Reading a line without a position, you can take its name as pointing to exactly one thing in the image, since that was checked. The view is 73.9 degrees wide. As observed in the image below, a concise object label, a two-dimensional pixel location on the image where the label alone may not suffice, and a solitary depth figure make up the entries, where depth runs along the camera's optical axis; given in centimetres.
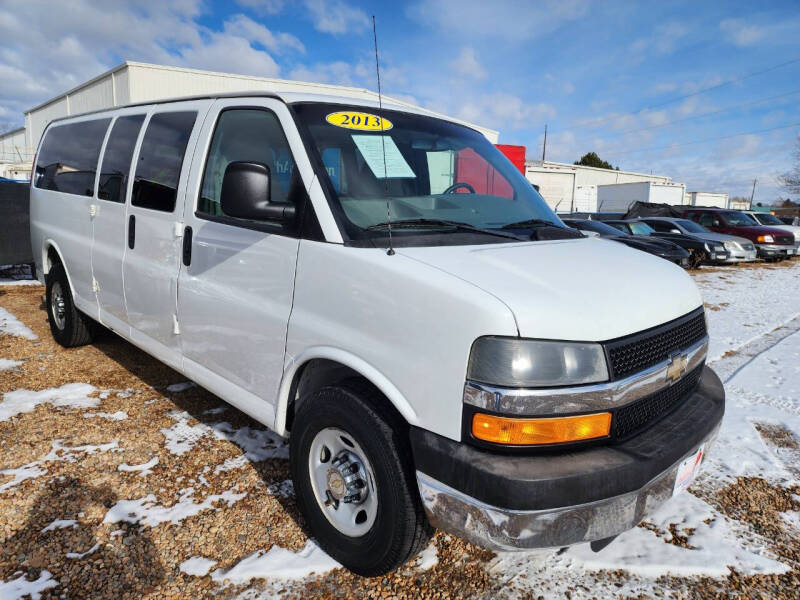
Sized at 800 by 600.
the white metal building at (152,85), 2238
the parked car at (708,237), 1499
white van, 177
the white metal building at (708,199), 4922
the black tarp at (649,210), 1995
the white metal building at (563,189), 3425
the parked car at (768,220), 2123
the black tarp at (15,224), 866
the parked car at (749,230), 1716
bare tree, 5499
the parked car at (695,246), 1477
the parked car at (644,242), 1171
